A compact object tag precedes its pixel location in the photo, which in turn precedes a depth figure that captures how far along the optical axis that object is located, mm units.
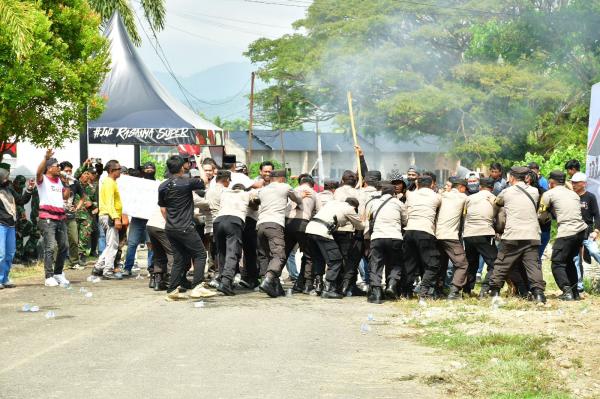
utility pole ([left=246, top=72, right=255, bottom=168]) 53850
